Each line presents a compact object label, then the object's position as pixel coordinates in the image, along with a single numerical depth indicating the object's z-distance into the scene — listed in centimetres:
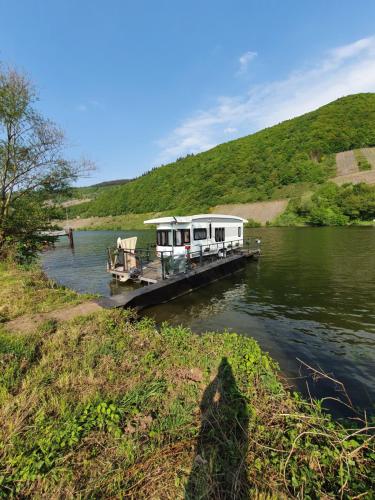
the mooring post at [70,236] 4605
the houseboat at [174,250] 1631
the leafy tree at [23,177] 1381
